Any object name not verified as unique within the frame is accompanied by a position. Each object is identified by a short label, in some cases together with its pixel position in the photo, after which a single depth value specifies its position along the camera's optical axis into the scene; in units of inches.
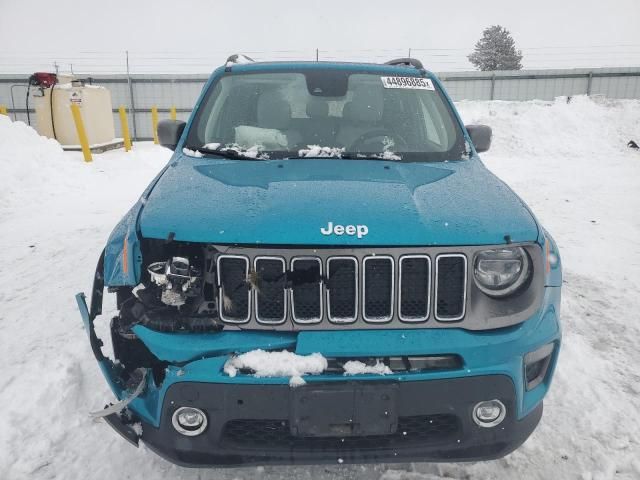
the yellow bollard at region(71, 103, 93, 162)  441.1
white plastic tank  530.9
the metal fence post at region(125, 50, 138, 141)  812.0
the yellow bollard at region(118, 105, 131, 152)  556.1
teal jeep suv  68.9
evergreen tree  1712.6
